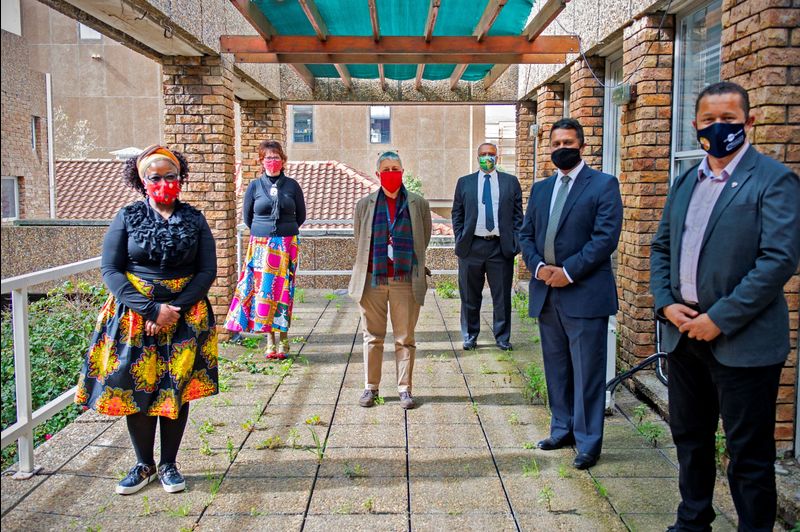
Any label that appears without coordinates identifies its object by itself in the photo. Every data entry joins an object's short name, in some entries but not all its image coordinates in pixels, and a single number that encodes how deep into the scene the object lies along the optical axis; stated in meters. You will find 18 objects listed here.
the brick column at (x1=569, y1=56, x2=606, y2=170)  7.24
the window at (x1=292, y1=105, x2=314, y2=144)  30.66
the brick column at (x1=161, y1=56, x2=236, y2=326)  7.26
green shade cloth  7.27
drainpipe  23.67
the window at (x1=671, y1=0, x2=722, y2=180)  4.95
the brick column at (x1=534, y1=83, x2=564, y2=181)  9.19
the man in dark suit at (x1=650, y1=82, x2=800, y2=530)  2.78
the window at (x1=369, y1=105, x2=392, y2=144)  30.75
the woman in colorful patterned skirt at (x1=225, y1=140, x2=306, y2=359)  6.53
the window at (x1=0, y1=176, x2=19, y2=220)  23.01
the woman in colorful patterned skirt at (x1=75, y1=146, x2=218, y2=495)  3.70
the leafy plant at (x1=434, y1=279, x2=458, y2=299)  10.72
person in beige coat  5.14
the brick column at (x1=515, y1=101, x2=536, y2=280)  10.85
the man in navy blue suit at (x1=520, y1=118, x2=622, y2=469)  4.10
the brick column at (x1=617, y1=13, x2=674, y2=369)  5.48
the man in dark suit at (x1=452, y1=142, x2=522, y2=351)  7.09
